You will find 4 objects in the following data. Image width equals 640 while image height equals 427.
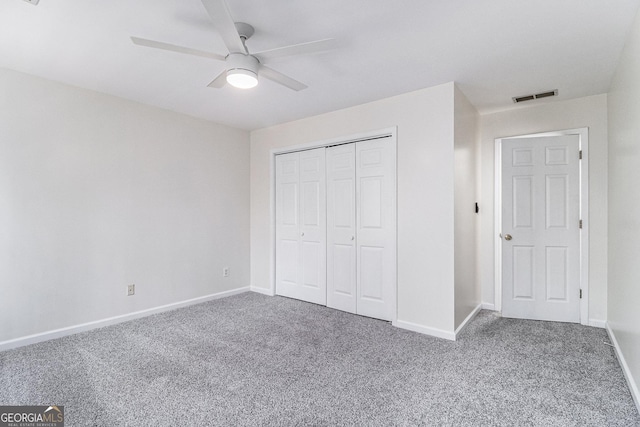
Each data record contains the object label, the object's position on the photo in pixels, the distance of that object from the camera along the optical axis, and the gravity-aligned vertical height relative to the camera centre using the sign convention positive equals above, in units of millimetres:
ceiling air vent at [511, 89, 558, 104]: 3116 +1212
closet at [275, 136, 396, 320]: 3418 -184
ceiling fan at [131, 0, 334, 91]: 1647 +1001
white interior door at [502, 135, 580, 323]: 3318 -200
